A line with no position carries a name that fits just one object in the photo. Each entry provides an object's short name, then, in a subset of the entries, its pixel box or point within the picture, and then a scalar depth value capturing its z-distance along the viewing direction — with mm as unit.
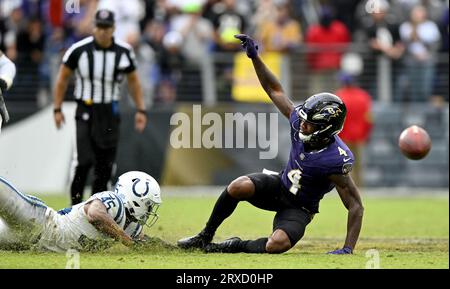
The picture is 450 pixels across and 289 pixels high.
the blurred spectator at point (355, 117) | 16688
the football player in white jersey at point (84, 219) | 8328
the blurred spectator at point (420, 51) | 17922
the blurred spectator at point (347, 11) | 19281
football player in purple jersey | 8711
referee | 11469
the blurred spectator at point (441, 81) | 17875
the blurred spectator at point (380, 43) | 18000
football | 10133
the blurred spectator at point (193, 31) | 17891
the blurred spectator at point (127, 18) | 17516
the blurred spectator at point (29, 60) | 17359
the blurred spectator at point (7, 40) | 17344
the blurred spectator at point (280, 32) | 17844
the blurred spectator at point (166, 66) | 17641
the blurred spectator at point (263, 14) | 18234
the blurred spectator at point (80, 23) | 17422
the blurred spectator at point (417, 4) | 18797
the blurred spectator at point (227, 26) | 18125
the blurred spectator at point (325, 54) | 18000
